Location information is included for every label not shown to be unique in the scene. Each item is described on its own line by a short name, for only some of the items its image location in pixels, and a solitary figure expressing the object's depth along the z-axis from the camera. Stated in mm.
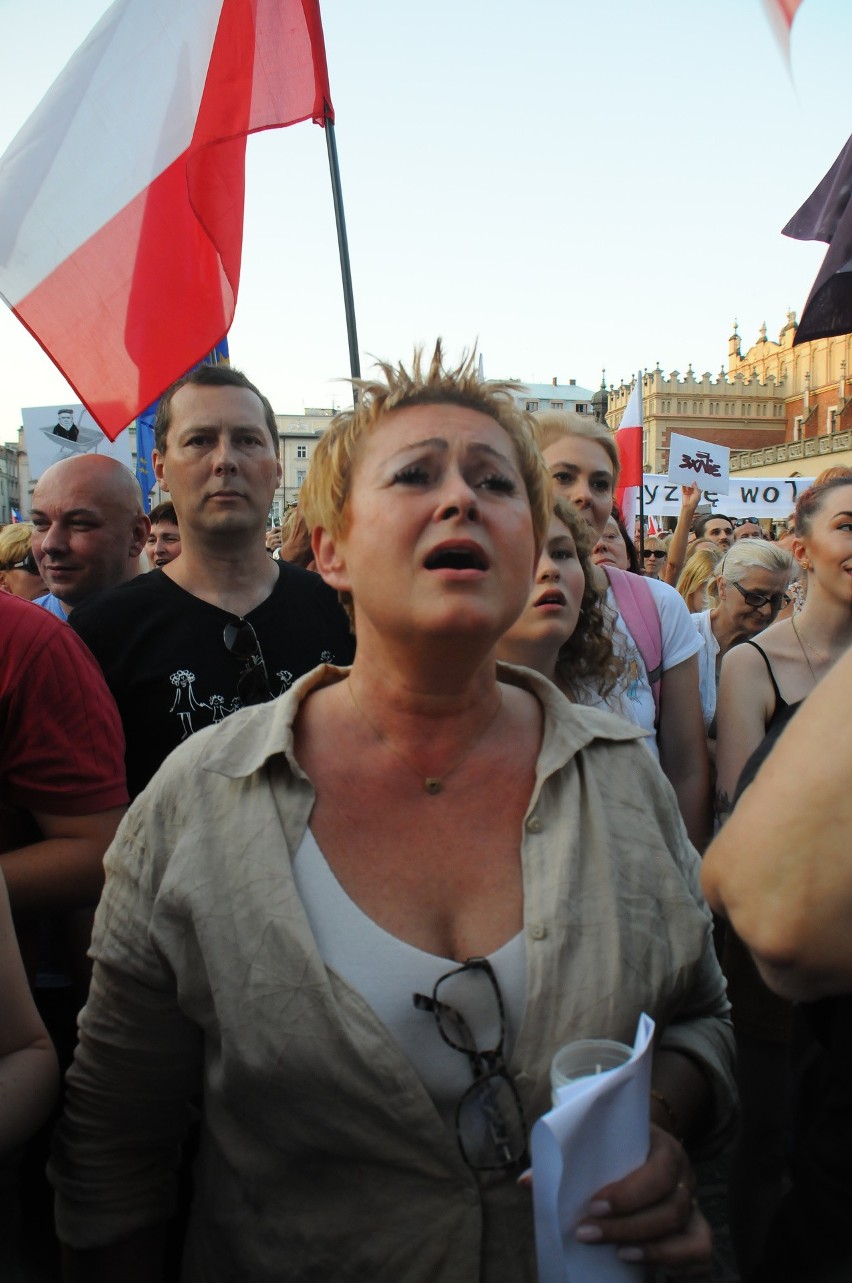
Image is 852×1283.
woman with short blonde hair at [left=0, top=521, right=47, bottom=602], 5066
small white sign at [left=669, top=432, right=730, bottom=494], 10297
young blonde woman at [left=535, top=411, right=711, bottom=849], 2918
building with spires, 53000
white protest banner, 13180
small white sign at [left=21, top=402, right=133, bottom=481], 7414
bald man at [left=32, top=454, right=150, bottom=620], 3299
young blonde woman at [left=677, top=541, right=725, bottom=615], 6015
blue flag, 5902
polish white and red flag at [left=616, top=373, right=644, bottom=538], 9289
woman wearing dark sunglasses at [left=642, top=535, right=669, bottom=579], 9870
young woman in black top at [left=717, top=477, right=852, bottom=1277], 2715
